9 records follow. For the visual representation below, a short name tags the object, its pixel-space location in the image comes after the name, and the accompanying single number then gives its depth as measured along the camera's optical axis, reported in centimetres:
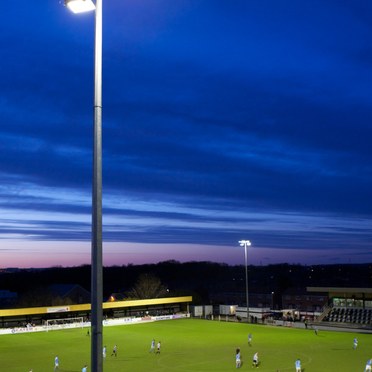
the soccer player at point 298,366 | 3133
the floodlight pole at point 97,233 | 779
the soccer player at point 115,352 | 4119
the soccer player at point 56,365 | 3474
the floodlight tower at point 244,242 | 6362
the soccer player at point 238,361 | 3516
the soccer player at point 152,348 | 4366
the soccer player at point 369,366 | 3124
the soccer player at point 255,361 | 3572
